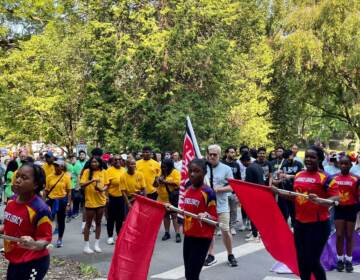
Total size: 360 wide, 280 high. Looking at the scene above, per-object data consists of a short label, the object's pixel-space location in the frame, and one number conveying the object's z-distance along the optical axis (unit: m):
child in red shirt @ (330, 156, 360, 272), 9.06
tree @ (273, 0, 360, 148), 28.80
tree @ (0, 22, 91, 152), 27.23
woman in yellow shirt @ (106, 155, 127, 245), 11.27
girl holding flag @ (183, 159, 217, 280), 6.58
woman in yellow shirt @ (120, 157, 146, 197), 11.36
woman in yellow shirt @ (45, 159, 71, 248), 11.07
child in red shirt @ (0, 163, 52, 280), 4.84
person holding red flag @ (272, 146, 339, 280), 6.63
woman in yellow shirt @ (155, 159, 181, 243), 12.07
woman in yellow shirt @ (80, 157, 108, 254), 10.53
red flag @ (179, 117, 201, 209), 8.84
